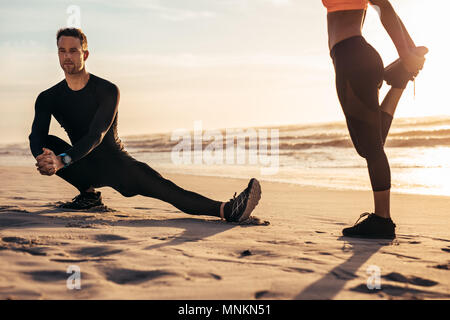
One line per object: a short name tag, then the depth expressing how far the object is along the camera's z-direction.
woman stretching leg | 3.40
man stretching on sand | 3.98
